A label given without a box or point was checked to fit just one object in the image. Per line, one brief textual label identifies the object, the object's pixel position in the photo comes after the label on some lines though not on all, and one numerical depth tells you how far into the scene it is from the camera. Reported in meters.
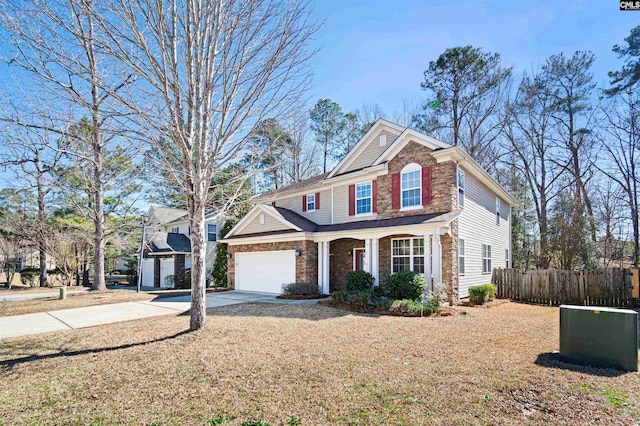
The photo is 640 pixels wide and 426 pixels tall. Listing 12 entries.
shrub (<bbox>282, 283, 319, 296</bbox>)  14.15
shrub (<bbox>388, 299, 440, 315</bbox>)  9.84
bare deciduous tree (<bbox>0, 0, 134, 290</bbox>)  6.01
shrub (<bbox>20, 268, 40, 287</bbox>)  24.83
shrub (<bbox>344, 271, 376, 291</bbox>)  12.83
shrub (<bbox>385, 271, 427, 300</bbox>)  11.14
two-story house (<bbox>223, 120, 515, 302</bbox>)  12.39
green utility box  4.88
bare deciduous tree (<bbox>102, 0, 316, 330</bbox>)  6.54
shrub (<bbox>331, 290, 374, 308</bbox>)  10.85
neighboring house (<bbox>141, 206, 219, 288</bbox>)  23.83
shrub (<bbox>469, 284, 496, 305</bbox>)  12.32
